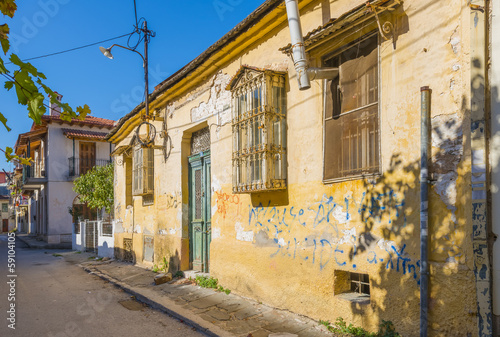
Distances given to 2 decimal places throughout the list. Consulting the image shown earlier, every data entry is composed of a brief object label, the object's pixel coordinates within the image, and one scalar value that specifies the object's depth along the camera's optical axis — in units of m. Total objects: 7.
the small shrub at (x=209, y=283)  7.04
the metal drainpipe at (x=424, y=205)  3.73
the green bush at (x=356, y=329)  4.12
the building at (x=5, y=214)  55.06
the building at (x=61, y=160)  24.27
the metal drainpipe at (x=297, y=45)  4.94
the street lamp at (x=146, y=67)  10.51
